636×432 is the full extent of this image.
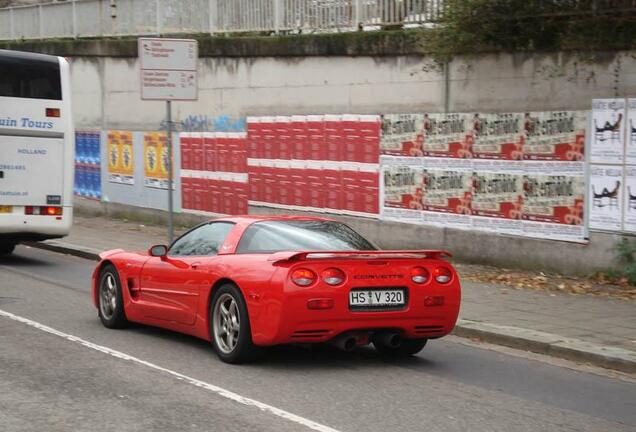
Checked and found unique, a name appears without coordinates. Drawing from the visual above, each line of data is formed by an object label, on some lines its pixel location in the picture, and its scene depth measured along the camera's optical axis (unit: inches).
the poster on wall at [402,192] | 621.0
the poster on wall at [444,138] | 585.6
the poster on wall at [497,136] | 553.3
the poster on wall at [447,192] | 587.8
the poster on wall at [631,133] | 488.4
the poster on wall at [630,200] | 492.1
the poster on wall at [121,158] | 926.4
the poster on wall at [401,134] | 616.7
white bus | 632.4
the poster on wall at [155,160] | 868.6
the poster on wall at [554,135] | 518.9
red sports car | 307.9
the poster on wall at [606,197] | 499.5
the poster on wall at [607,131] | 495.8
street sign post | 581.6
